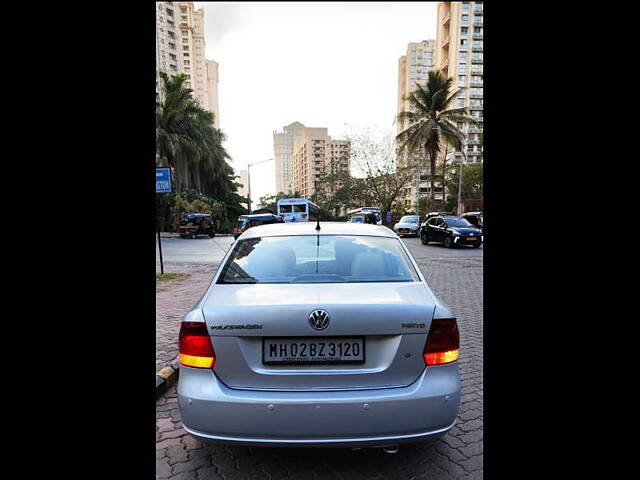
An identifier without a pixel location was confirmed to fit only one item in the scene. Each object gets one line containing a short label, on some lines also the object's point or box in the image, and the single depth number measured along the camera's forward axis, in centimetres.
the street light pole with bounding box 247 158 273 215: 3908
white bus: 3428
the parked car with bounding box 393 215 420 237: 2842
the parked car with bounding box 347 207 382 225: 3328
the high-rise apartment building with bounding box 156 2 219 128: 8069
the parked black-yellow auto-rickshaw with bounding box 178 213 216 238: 2667
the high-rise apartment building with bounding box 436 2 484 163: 6681
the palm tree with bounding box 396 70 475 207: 3200
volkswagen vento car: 192
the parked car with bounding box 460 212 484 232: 2756
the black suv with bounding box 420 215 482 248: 1786
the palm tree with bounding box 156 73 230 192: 3361
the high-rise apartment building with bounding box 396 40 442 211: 9456
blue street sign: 829
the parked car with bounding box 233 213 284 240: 2298
